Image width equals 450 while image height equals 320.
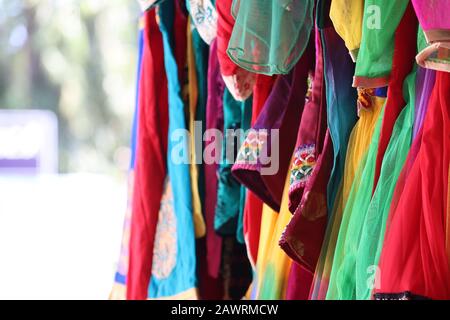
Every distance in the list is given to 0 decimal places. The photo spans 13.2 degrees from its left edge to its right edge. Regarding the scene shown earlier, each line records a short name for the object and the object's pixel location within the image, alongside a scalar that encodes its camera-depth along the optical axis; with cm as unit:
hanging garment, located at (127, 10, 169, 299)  571
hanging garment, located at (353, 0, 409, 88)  476
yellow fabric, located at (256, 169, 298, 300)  517
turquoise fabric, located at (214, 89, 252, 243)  545
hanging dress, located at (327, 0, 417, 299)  479
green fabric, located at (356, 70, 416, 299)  473
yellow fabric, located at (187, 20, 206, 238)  569
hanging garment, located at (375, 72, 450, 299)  449
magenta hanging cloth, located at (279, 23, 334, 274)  495
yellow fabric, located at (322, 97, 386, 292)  490
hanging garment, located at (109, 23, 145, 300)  586
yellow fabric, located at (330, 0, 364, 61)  483
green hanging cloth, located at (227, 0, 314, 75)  495
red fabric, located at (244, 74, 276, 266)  536
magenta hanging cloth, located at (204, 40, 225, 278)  555
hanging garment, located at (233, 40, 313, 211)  517
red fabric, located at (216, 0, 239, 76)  512
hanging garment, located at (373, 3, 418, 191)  479
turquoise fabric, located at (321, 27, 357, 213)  496
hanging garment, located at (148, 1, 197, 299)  566
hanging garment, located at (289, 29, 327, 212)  502
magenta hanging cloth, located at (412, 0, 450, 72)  439
